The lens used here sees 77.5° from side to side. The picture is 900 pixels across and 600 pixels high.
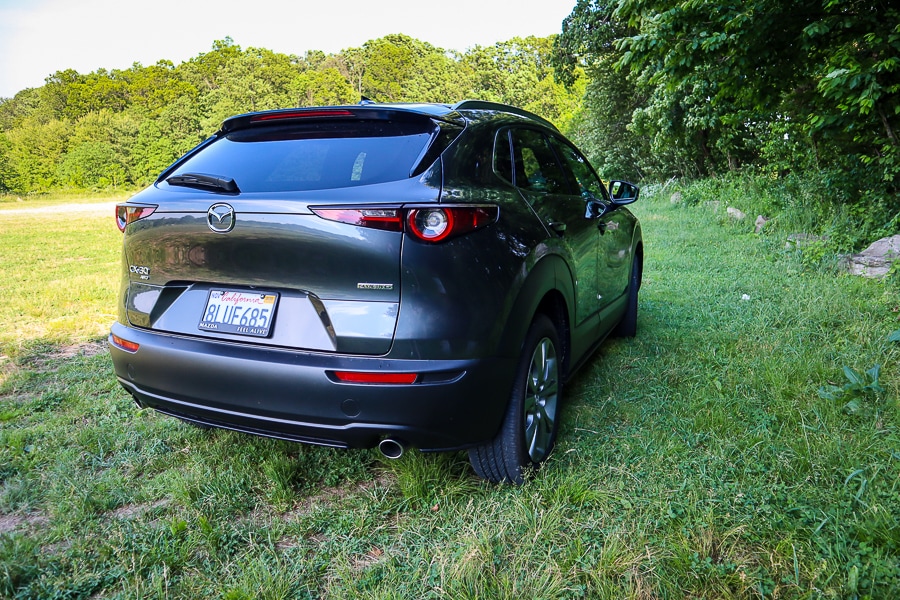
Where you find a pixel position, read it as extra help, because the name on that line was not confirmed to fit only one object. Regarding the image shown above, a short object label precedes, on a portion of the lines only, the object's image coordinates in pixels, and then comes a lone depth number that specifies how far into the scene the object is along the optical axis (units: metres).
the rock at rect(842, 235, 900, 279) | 5.76
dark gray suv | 1.95
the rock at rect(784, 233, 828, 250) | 7.25
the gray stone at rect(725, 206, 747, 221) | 10.19
